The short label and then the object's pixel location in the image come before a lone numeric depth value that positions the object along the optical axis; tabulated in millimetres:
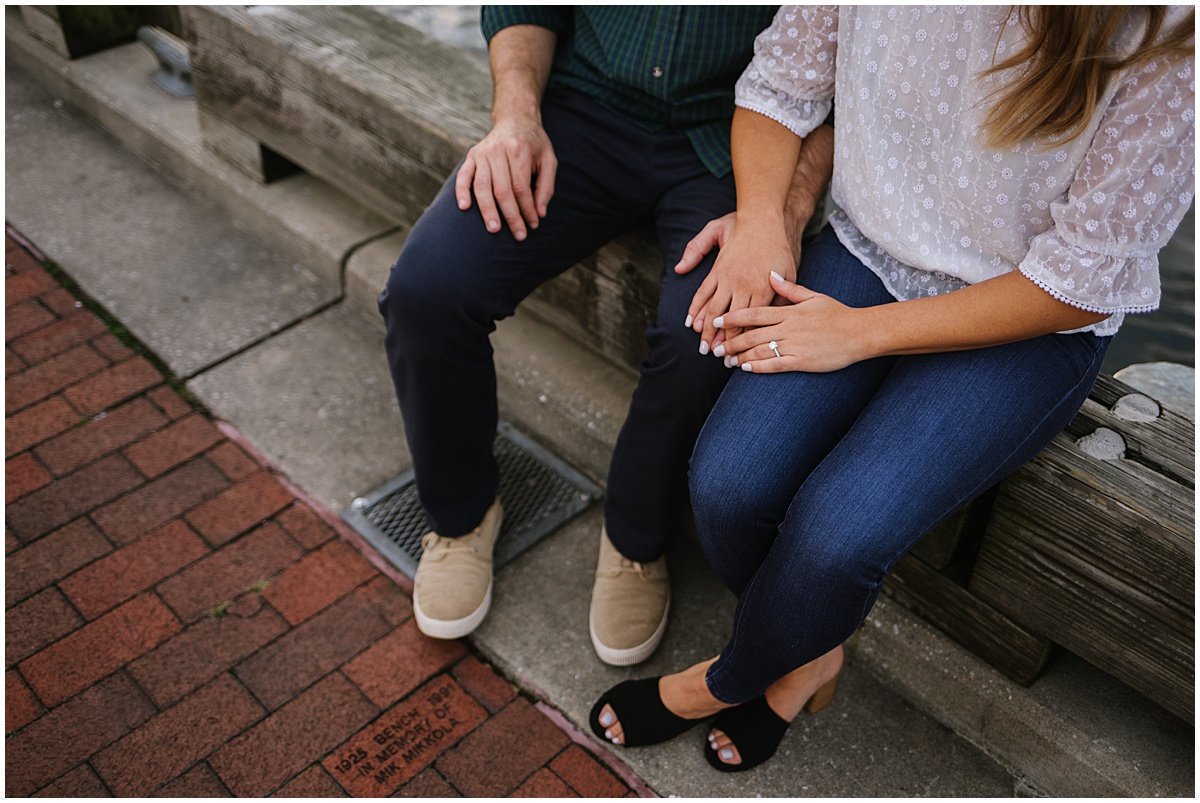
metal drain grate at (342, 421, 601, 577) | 2318
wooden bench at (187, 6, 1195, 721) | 1632
